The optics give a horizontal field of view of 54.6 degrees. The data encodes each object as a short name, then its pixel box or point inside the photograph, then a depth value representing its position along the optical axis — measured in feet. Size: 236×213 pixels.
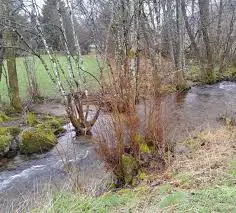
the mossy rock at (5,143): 17.82
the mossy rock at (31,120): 22.58
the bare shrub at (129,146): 12.87
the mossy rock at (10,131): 19.36
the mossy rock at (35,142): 18.16
